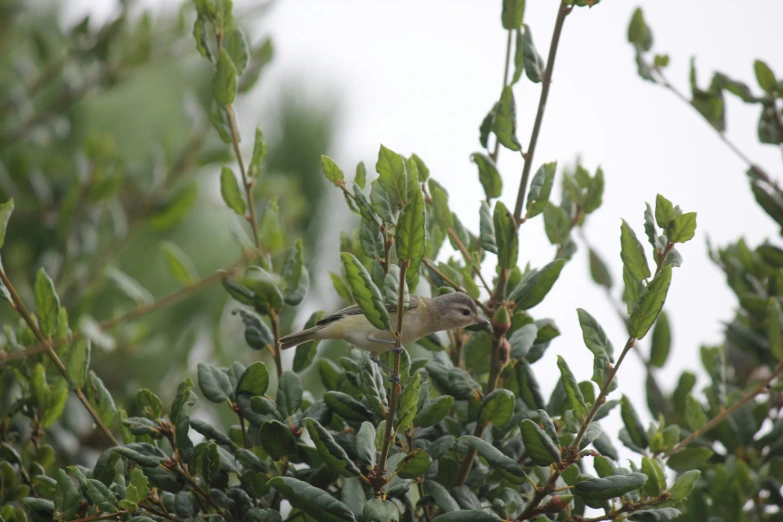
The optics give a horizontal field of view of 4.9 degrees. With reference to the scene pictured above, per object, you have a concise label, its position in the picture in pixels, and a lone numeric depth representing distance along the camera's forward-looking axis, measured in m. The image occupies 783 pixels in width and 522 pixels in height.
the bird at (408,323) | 5.28
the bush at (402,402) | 5.09
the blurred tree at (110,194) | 6.72
